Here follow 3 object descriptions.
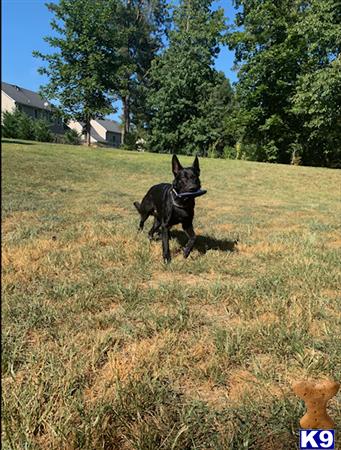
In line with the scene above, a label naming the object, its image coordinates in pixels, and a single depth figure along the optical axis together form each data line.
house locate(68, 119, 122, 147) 78.00
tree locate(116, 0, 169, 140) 47.31
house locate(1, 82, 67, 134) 56.75
